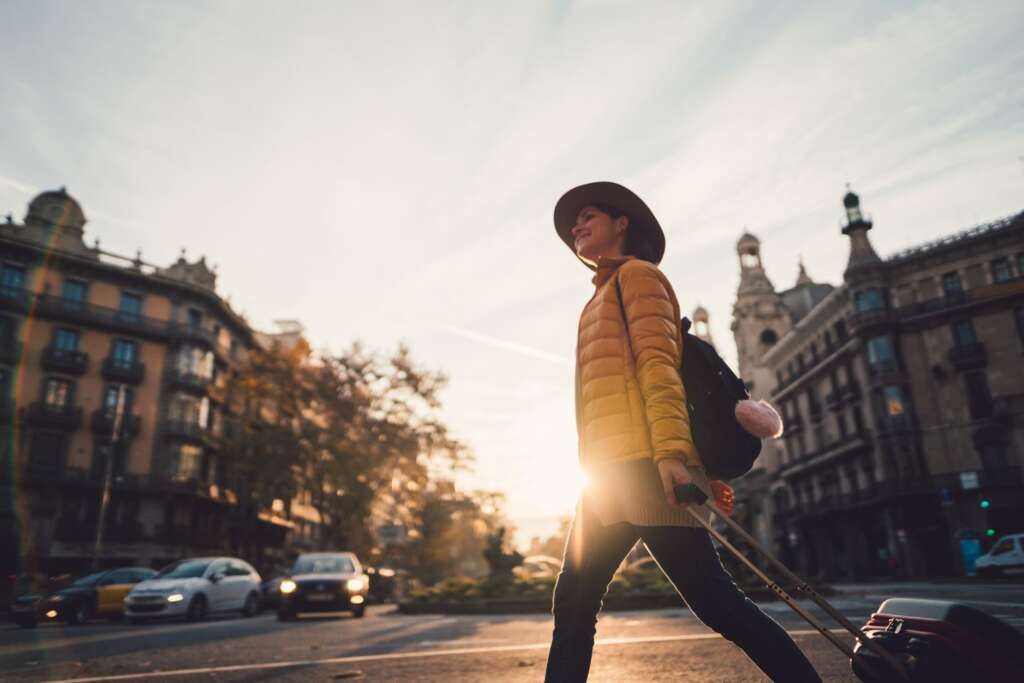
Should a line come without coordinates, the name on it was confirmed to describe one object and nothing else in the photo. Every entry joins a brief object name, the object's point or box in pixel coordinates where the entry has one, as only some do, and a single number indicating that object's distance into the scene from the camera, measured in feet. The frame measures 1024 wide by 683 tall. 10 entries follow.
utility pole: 102.94
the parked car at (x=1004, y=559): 73.82
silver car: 44.62
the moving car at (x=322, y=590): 44.80
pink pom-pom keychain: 8.11
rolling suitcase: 6.78
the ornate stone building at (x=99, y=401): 106.52
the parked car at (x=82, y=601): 47.85
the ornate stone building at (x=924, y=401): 103.65
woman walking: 7.81
